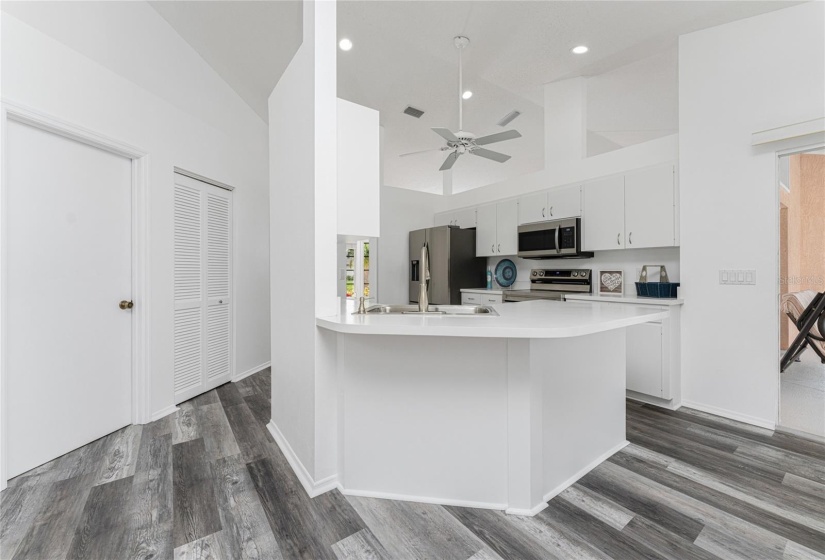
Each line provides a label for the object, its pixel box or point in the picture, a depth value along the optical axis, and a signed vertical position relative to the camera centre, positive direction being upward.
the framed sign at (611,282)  3.87 -0.05
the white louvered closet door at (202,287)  3.18 -0.06
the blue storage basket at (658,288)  3.19 -0.10
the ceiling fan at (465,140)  3.22 +1.23
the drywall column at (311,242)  1.92 +0.21
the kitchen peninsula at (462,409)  1.68 -0.63
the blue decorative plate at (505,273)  5.07 +0.07
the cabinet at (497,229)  4.68 +0.65
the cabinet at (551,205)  3.98 +0.83
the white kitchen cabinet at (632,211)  3.23 +0.63
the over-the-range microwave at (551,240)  3.90 +0.42
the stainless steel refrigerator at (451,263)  5.07 +0.22
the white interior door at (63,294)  2.05 -0.08
